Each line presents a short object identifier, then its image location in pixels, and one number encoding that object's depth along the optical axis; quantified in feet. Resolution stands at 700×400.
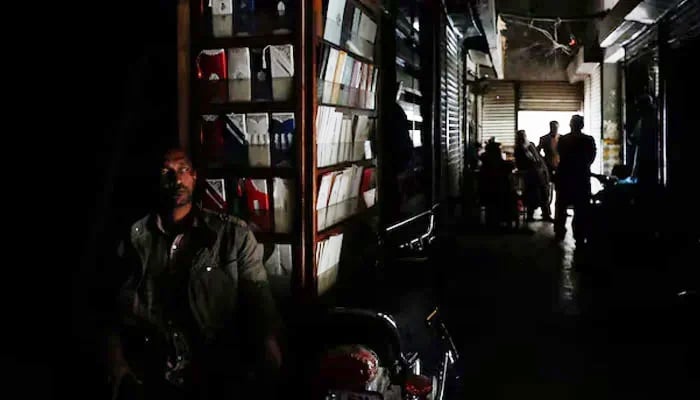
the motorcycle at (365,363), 10.05
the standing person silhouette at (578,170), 38.24
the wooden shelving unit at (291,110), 13.23
